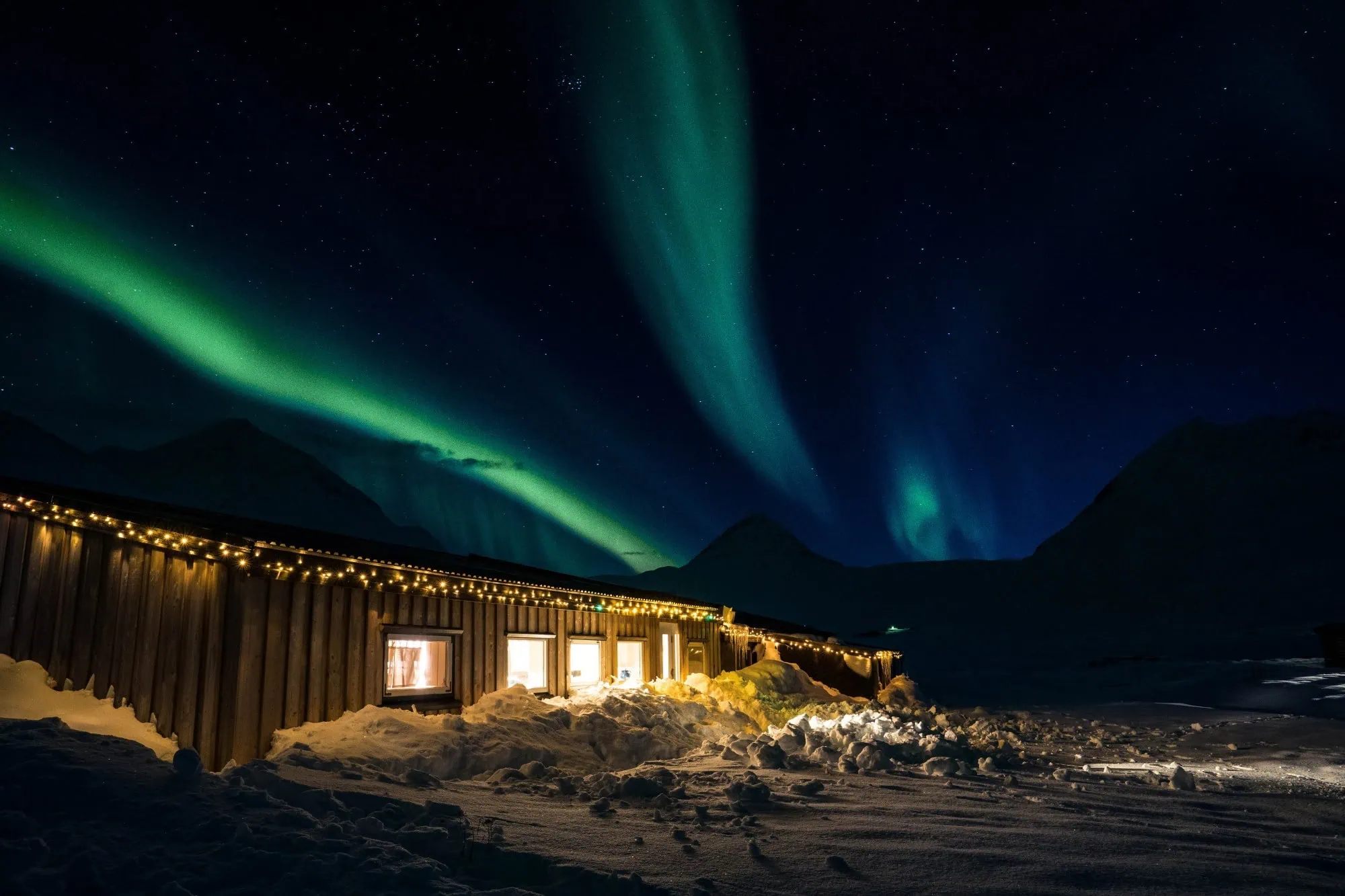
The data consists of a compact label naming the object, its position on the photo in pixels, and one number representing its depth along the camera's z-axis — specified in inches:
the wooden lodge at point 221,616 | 320.5
